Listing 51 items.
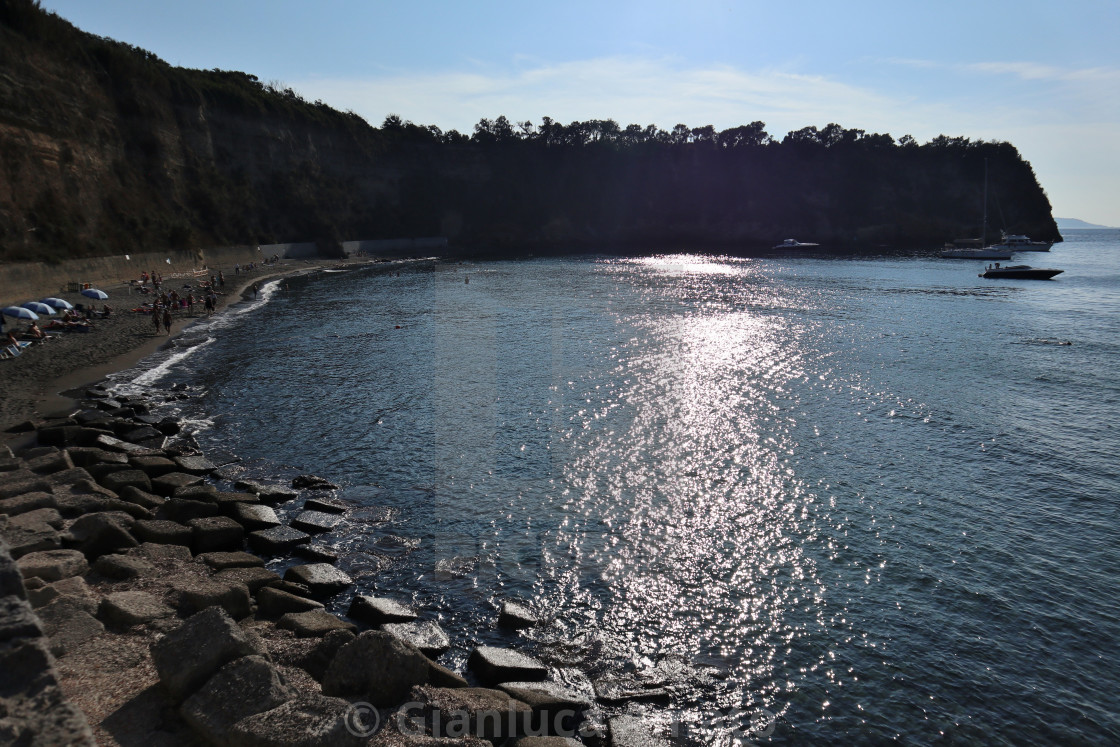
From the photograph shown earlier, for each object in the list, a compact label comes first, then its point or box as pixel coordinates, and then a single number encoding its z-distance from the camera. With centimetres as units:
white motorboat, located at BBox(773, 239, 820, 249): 14406
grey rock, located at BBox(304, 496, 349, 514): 1748
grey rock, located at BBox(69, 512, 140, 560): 1281
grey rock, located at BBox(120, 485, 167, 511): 1636
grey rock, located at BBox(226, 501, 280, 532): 1602
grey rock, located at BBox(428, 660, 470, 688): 974
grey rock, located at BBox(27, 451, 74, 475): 1705
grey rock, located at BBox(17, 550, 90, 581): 1095
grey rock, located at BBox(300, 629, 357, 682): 942
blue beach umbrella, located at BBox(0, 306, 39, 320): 3469
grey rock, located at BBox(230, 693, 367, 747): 700
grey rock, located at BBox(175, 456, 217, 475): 1953
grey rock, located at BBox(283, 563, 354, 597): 1336
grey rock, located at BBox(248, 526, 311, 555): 1520
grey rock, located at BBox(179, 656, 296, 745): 730
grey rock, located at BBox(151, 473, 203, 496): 1783
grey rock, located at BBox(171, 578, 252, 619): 1098
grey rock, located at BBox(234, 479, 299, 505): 1796
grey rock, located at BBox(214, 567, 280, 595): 1255
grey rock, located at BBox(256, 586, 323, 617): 1187
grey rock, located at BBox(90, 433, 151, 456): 2036
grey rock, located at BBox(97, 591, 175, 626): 991
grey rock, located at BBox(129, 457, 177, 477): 1870
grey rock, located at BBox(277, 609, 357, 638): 1088
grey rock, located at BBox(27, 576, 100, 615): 989
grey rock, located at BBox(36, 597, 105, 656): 891
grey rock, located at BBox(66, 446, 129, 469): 1884
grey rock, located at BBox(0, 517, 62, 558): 1171
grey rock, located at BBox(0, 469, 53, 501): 1452
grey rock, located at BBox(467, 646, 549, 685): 1072
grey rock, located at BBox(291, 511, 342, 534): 1633
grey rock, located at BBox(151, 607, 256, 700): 796
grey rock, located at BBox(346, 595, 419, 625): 1236
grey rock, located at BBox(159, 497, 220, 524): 1573
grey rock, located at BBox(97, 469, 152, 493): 1698
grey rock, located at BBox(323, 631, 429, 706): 870
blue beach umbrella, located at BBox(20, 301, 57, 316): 3709
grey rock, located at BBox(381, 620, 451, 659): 1145
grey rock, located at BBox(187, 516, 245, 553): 1462
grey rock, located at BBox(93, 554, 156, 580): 1192
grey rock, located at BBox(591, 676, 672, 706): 1072
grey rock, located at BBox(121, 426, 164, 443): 2192
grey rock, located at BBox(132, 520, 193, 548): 1412
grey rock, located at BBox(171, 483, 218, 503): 1675
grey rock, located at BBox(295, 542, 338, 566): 1487
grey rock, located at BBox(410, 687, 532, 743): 841
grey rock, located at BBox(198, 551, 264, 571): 1346
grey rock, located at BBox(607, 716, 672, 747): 959
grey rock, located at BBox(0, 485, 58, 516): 1343
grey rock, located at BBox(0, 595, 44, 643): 613
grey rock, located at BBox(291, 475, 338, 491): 1927
